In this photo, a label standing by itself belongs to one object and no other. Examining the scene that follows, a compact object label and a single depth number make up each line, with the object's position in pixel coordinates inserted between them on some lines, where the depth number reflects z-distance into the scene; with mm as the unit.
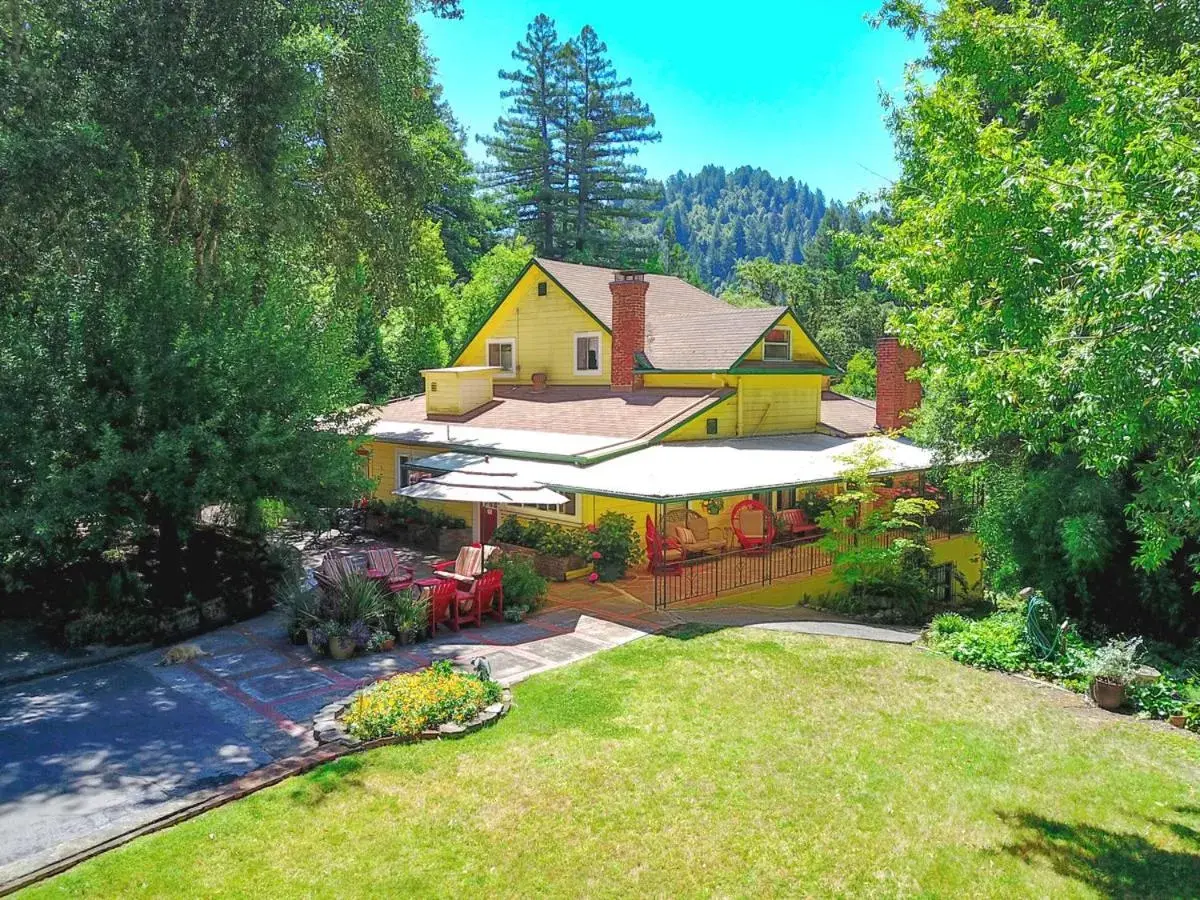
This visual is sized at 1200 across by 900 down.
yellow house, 17781
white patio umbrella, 15477
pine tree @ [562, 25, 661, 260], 64500
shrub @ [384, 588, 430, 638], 12930
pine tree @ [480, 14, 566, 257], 63750
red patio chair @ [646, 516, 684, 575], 18016
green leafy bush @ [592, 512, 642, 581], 18312
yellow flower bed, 9188
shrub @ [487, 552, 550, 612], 15008
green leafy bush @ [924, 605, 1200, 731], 10703
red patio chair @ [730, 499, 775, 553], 20297
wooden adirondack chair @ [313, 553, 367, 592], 13305
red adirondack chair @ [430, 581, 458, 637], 13508
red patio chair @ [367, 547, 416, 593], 13859
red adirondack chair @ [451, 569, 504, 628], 14148
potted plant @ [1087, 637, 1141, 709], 10836
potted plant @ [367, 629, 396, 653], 12477
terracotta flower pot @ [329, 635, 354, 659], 12102
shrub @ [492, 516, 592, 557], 18203
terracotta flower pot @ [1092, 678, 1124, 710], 10819
